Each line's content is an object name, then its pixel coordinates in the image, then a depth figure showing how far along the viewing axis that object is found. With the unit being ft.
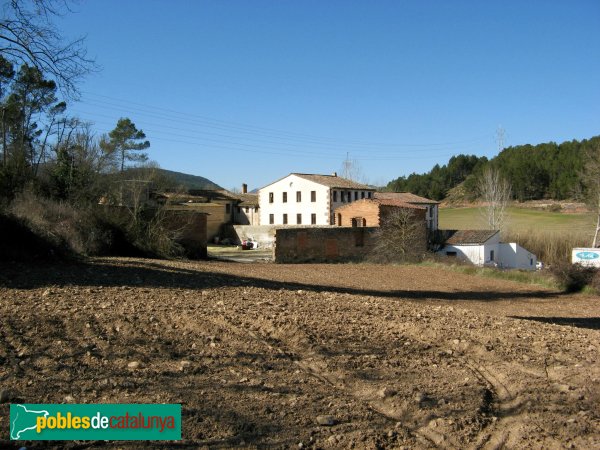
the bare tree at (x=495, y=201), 201.81
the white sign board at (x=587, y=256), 112.26
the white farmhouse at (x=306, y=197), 197.98
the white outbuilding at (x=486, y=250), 167.63
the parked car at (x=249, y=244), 170.81
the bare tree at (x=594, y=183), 162.70
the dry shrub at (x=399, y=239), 128.74
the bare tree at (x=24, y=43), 37.78
